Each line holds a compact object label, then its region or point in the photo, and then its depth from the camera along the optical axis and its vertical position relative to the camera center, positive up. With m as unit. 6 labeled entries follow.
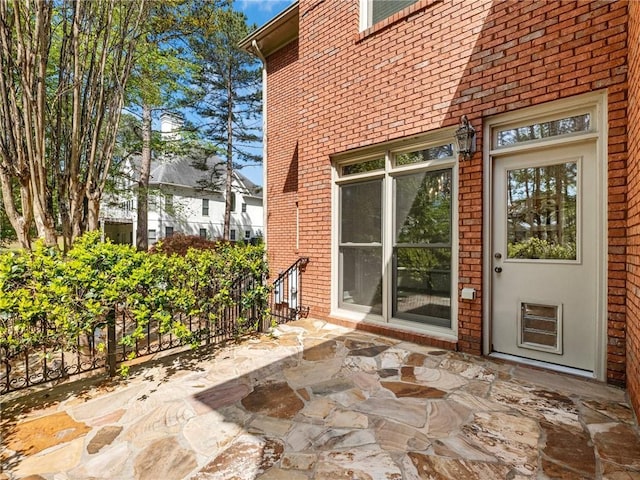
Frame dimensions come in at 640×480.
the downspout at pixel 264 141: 8.63 +2.71
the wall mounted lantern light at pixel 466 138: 3.38 +1.07
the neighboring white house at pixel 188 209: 18.80 +1.83
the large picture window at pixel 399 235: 3.76 +0.04
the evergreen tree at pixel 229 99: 15.77 +7.51
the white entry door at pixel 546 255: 2.88 -0.16
